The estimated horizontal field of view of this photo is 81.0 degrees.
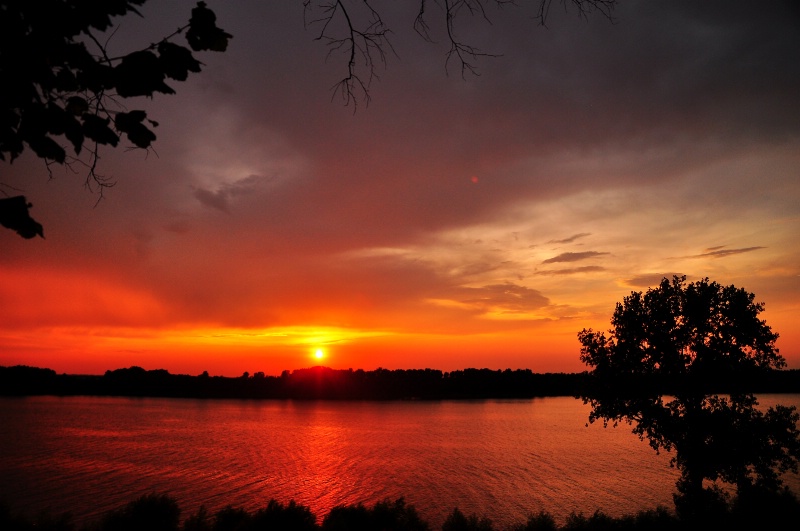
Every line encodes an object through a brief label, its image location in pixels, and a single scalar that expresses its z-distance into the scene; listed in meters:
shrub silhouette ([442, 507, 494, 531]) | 25.75
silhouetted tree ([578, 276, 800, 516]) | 29.73
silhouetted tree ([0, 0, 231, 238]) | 2.75
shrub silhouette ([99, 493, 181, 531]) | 23.36
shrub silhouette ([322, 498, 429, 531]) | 25.20
